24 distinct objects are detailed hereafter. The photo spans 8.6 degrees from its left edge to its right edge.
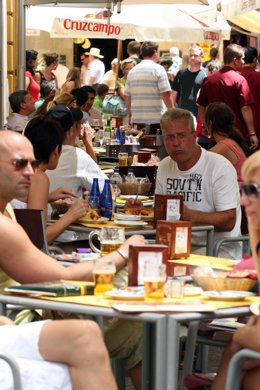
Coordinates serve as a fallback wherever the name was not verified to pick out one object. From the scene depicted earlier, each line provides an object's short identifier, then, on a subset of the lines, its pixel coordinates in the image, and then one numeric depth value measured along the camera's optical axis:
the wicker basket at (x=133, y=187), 12.95
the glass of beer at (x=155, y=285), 6.41
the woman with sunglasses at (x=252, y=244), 6.11
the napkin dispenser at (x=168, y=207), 9.70
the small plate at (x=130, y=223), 10.09
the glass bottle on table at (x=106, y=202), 10.89
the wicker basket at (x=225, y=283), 6.79
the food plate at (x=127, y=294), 6.39
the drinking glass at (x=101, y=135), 21.53
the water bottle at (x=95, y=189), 11.04
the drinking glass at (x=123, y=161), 16.04
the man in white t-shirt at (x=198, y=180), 10.71
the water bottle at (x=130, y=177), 13.11
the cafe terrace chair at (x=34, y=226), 9.12
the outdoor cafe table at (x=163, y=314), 6.05
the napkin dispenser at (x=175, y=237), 7.86
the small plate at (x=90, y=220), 10.39
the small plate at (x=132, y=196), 12.45
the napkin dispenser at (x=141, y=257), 6.75
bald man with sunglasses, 6.89
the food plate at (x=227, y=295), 6.52
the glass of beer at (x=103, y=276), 6.62
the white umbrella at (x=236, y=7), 15.84
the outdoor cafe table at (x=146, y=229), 9.92
